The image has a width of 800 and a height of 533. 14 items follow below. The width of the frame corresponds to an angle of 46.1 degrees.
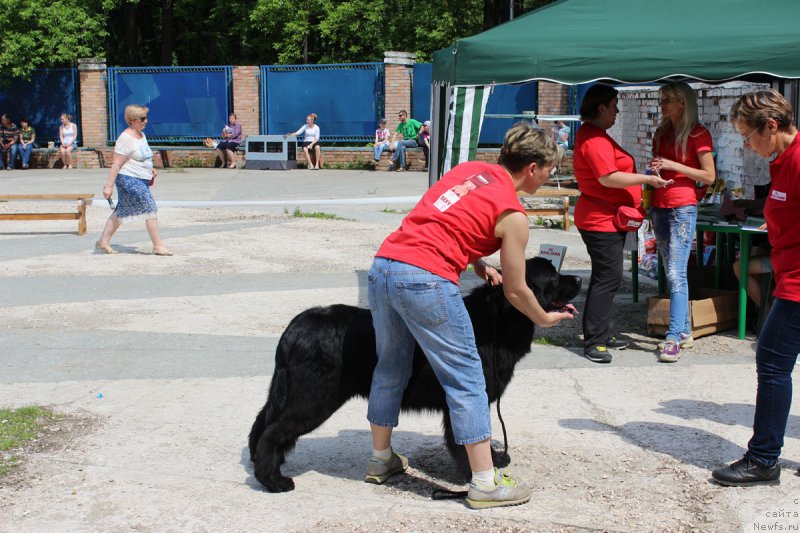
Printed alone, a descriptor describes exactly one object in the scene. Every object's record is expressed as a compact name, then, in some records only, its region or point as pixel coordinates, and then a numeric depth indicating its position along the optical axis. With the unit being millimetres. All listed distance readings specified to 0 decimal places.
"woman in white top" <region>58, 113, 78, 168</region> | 25906
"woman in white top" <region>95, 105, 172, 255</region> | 10250
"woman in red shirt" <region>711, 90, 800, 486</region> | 4254
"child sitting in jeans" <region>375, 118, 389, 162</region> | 23672
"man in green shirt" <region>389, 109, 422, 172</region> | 23406
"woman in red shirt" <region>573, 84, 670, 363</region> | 6504
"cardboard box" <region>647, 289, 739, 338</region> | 7078
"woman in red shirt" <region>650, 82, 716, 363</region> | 6609
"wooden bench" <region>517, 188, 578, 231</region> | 12875
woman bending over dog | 3877
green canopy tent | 6586
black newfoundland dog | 4180
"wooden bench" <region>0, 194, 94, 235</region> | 12352
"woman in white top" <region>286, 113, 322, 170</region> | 24500
